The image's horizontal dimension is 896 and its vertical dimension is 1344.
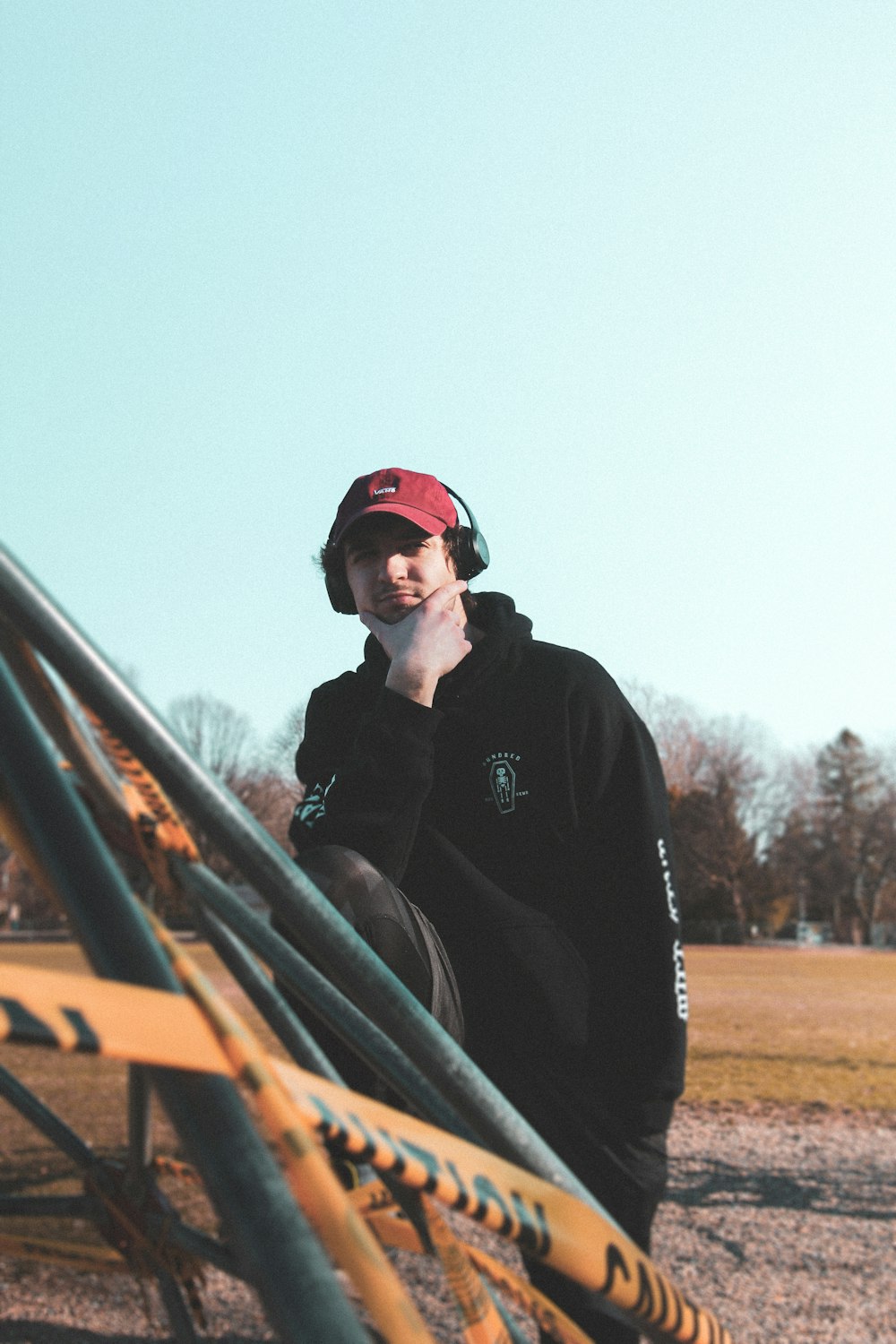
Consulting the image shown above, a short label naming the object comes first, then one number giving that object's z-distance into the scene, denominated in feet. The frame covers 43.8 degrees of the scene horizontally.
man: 6.13
